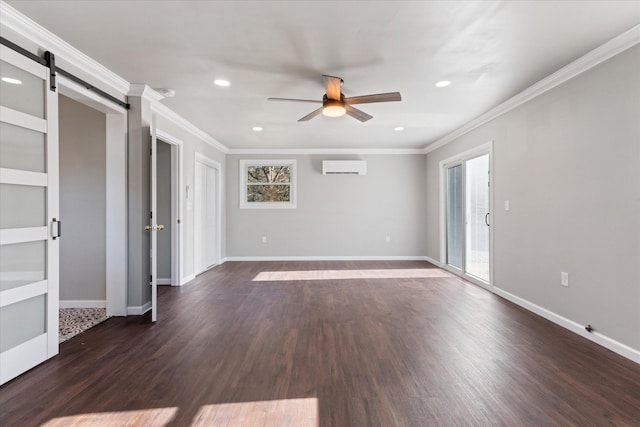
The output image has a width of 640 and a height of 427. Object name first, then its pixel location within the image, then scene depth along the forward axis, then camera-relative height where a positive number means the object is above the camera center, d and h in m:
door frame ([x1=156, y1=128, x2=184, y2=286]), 4.52 +0.04
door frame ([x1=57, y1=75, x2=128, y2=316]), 3.24 +0.03
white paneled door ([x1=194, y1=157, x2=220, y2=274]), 5.26 -0.01
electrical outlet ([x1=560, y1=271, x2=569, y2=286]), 2.93 -0.62
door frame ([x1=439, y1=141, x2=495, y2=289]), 4.20 +0.22
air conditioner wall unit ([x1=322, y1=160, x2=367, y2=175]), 6.56 +1.05
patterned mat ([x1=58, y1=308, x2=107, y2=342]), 2.80 -1.05
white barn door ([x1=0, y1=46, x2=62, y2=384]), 2.00 +0.00
